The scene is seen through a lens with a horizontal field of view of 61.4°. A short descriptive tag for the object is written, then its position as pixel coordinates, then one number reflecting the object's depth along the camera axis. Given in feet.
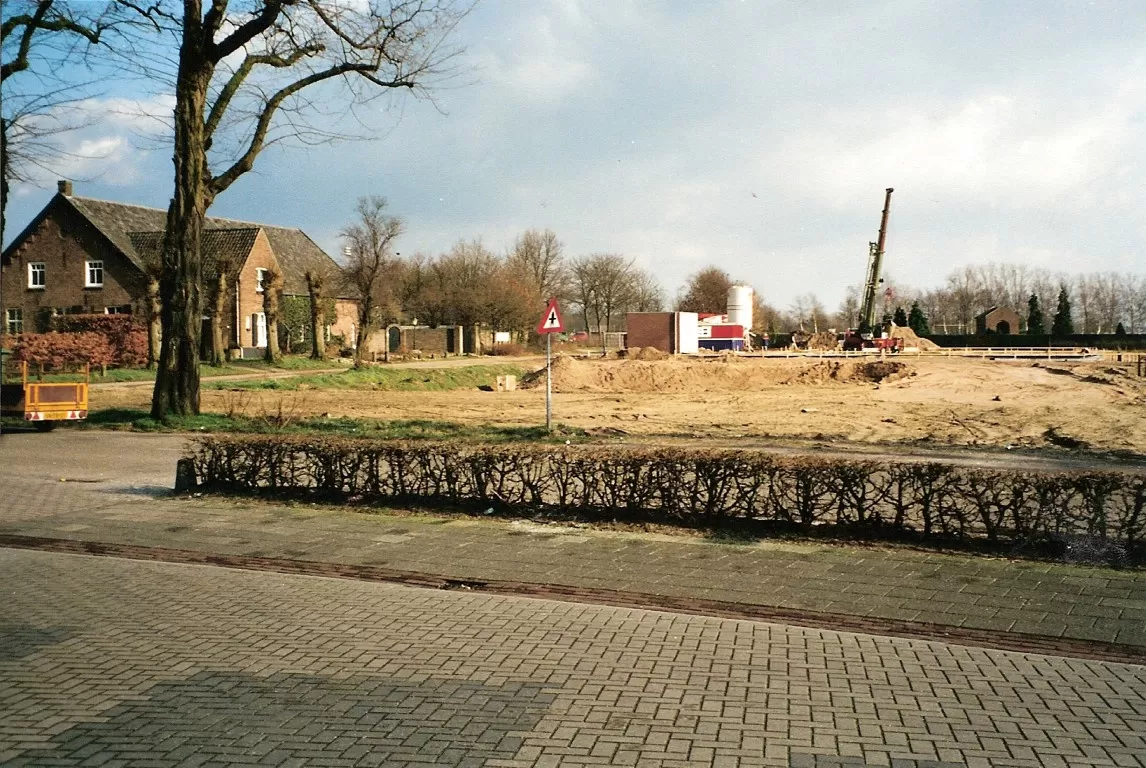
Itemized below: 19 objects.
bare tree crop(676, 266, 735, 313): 328.90
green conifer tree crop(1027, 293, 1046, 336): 291.38
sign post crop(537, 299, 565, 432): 66.28
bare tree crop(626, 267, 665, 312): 259.90
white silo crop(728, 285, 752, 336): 233.96
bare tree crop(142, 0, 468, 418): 64.54
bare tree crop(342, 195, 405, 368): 158.51
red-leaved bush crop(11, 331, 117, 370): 125.59
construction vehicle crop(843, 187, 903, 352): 197.67
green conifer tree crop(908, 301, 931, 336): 283.79
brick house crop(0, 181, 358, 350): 165.37
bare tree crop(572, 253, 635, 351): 253.44
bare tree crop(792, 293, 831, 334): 365.69
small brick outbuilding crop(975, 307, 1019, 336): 316.11
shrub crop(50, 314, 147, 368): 136.87
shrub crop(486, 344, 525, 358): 207.49
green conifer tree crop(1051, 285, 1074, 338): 278.87
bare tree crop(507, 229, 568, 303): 247.09
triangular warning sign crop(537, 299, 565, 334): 66.28
